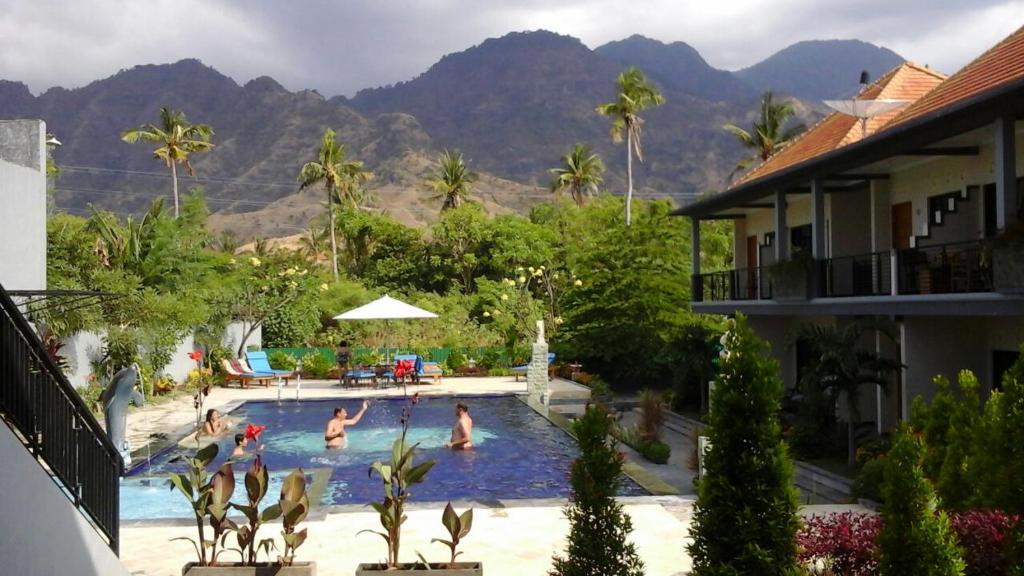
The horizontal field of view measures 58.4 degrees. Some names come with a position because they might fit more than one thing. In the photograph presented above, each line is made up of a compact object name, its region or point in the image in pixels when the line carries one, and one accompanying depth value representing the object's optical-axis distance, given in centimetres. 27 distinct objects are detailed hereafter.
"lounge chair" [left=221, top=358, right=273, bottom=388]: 2894
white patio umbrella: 2767
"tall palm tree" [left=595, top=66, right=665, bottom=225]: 5231
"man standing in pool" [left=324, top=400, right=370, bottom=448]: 1831
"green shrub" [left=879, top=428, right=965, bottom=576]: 586
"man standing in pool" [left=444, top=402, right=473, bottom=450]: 1834
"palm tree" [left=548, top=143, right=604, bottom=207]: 6569
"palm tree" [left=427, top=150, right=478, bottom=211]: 6219
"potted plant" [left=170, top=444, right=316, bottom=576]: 762
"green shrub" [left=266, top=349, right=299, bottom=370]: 3303
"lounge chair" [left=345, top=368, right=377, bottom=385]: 2898
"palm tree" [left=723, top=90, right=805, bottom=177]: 5259
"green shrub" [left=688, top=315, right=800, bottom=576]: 632
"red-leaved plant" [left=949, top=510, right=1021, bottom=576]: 667
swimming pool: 1414
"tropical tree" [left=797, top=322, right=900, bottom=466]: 1366
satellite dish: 1931
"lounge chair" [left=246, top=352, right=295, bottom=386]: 3038
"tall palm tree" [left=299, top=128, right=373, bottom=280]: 5744
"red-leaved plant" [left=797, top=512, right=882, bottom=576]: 719
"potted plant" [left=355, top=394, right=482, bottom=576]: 759
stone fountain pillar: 2459
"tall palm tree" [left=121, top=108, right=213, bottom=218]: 4834
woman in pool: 1861
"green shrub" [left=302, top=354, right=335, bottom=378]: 3199
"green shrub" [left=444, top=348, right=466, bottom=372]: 3284
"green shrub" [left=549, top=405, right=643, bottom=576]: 703
